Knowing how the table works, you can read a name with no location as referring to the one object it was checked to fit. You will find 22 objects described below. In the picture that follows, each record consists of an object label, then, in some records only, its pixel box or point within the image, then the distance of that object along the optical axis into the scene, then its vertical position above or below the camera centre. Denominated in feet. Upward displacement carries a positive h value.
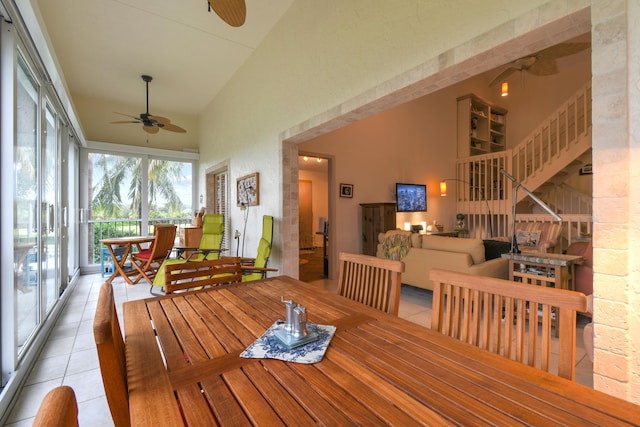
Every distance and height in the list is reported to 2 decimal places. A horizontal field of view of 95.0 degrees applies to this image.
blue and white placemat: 3.07 -1.51
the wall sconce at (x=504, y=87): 16.89 +7.29
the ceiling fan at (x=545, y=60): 11.39 +6.52
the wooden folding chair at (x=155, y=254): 15.06 -2.22
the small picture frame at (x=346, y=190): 17.60 +1.38
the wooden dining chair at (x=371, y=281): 4.91 -1.25
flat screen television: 20.21 +1.11
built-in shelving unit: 24.97 +7.75
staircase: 17.89 +2.75
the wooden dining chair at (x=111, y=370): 2.41 -1.33
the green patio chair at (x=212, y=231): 15.69 -1.01
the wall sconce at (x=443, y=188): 23.13 +1.98
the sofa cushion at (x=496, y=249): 12.19 -1.52
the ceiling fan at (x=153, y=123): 15.57 +4.90
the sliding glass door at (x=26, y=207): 6.64 +0.14
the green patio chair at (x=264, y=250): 11.39 -1.48
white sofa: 10.69 -1.69
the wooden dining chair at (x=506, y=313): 3.07 -1.22
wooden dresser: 17.16 -0.53
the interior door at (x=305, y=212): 30.45 +0.09
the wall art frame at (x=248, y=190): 14.48 +1.22
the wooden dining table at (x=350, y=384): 2.22 -1.53
